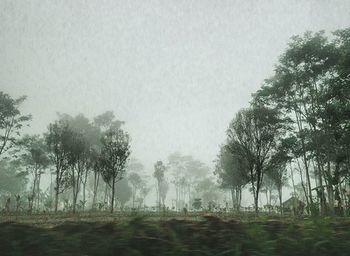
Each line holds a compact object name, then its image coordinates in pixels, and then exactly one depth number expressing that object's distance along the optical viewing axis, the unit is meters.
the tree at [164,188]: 103.12
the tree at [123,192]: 77.46
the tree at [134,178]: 83.19
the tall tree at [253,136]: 30.75
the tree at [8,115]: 44.66
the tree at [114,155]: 35.94
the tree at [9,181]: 83.62
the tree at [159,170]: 68.56
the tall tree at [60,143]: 39.50
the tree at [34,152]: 47.84
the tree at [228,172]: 45.84
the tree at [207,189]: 89.72
